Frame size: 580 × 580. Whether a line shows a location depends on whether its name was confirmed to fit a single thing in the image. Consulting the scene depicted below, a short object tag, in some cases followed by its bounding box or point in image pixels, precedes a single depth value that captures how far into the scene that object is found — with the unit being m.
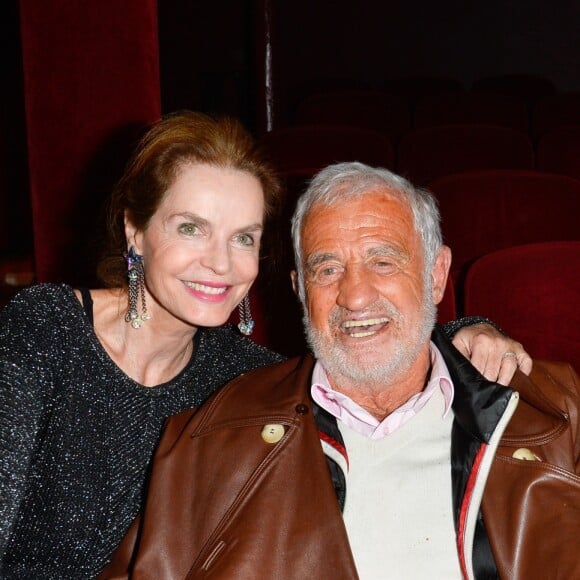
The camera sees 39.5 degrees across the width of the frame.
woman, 1.45
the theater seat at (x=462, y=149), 3.21
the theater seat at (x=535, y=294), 1.62
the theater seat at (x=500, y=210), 2.16
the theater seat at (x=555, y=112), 4.58
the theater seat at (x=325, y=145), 3.06
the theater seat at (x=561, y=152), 3.31
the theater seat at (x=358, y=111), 4.33
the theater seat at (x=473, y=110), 4.57
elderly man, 1.28
